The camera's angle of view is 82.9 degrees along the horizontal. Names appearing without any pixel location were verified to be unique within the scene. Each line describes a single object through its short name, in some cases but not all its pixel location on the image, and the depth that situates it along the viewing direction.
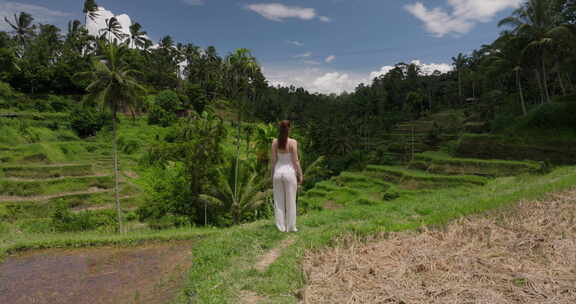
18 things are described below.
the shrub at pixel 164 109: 46.28
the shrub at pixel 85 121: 37.62
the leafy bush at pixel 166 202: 20.08
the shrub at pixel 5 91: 38.75
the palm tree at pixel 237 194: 16.92
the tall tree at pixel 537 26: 28.19
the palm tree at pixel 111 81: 15.28
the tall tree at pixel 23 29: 58.14
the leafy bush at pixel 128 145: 34.69
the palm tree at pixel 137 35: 66.78
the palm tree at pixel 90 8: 57.97
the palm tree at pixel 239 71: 16.98
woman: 5.32
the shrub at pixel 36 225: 17.93
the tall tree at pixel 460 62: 74.94
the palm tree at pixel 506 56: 31.11
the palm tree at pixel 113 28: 60.01
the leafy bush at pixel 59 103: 43.16
